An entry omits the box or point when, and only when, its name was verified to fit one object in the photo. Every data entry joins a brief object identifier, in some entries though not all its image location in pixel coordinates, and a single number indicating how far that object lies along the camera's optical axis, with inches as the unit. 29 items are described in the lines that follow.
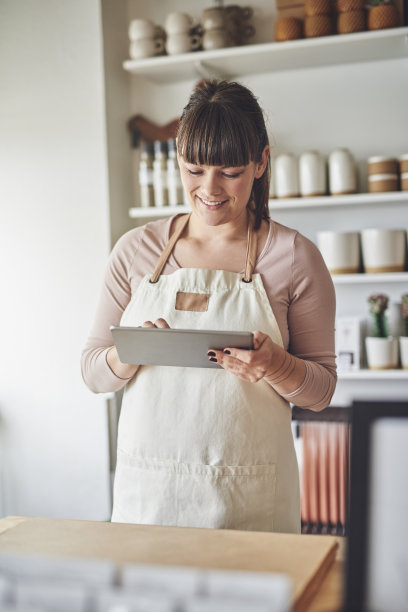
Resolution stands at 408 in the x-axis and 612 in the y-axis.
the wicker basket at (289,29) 99.6
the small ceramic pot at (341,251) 100.9
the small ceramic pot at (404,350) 100.0
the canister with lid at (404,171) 98.9
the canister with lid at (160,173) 109.2
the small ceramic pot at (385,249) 99.3
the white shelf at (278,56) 96.9
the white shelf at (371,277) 99.7
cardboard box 103.4
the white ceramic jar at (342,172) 102.0
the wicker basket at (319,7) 98.3
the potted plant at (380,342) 100.7
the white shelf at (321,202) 99.7
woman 50.8
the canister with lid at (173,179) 108.3
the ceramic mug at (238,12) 103.9
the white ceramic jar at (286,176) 103.7
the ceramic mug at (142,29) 106.6
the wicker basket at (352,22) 97.2
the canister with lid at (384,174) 100.1
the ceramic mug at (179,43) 105.4
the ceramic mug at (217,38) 103.0
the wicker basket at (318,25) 98.4
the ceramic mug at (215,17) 102.9
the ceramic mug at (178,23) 105.0
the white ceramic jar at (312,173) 102.7
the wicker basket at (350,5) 97.3
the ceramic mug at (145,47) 107.2
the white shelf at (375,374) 99.8
